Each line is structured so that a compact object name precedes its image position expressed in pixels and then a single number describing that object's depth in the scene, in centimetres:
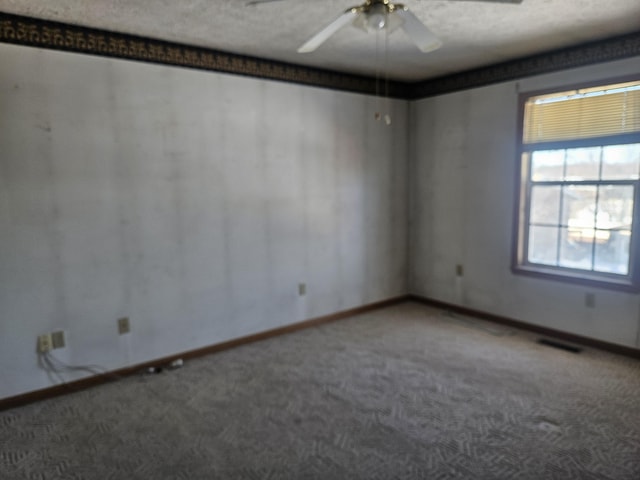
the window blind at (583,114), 341
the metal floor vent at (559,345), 367
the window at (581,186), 346
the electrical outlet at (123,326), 329
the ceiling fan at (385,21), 205
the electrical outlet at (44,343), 296
